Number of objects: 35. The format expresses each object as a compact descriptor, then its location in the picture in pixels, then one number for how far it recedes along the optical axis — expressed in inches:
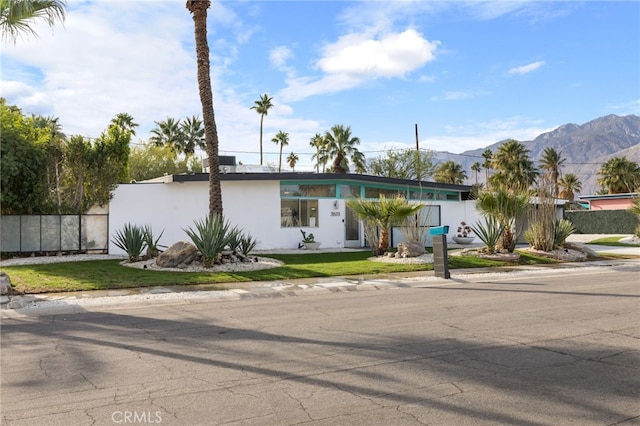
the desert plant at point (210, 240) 617.3
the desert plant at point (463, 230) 1113.4
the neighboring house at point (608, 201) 1861.5
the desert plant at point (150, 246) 704.4
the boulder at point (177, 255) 626.2
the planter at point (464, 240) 1092.2
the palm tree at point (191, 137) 2058.3
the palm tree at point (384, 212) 766.5
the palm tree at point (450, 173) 2519.7
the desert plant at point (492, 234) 791.1
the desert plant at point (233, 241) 649.6
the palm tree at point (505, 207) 789.9
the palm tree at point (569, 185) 2689.5
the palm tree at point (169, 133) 2043.6
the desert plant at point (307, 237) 946.2
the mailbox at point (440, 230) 592.1
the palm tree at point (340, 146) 2007.9
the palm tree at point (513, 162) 2119.5
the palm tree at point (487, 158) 2732.3
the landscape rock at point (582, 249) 839.0
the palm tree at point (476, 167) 3260.8
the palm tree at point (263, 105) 2201.0
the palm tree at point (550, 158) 2343.8
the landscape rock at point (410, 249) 740.5
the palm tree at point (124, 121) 1914.4
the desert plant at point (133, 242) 685.9
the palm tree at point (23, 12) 478.9
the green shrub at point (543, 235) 831.8
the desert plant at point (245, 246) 693.3
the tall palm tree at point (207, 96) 685.9
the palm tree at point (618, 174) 2116.1
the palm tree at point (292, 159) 2636.8
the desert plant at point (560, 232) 848.9
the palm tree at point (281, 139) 2549.2
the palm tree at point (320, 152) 2063.2
